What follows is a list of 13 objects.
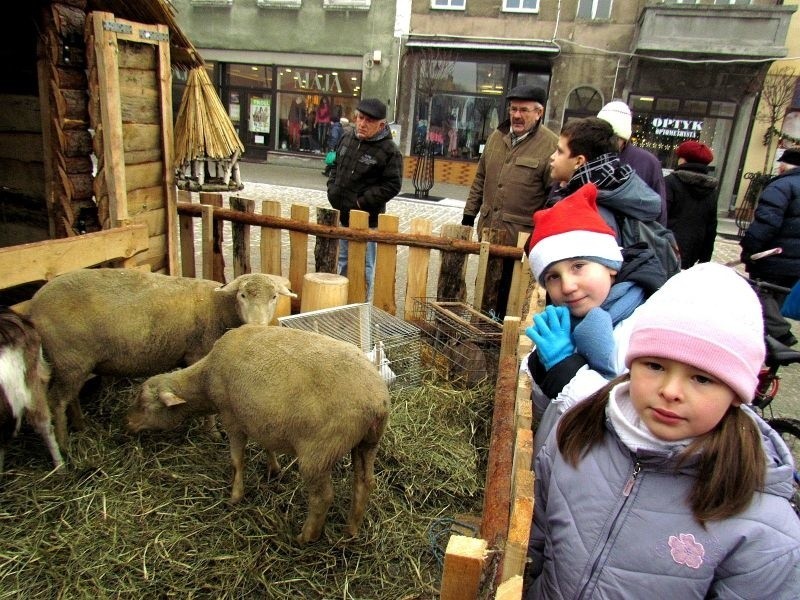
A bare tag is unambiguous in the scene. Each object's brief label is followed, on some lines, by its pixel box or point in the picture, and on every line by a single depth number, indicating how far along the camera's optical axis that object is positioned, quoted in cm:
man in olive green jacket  509
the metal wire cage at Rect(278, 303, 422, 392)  414
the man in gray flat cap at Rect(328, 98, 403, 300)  582
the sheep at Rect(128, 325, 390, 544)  260
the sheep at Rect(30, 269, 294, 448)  329
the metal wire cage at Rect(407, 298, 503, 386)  441
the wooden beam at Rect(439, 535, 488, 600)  138
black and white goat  289
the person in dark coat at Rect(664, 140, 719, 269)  538
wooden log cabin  410
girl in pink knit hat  141
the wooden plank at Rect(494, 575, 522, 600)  129
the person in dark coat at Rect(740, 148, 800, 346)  502
